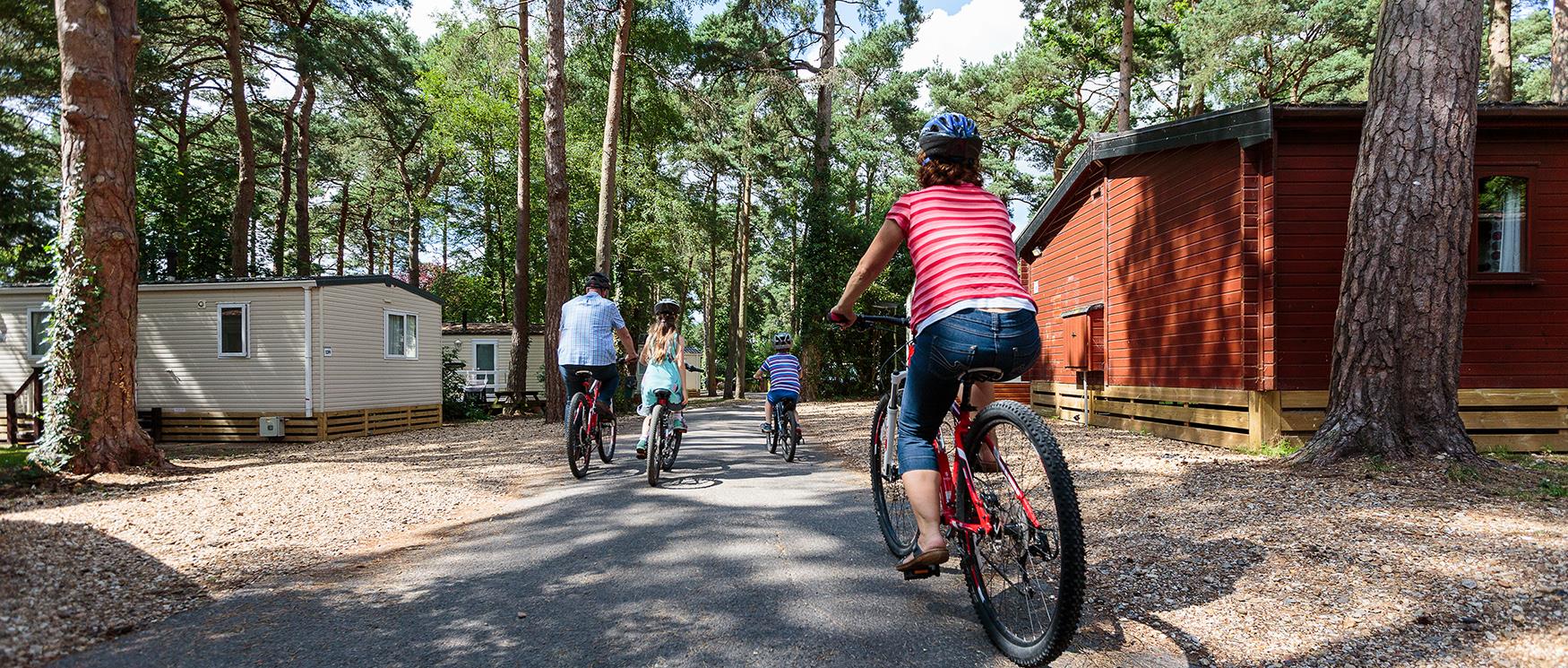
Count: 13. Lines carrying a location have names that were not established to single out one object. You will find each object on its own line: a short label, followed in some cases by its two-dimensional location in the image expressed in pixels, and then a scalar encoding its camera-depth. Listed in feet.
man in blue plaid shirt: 23.50
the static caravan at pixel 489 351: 93.56
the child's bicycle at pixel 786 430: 28.71
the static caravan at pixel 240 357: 46.21
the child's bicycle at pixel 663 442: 21.63
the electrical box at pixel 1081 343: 42.37
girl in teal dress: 22.89
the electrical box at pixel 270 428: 45.88
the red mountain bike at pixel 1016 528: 7.76
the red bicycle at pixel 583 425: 22.94
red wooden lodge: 28.19
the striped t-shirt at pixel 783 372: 30.17
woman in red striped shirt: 8.77
